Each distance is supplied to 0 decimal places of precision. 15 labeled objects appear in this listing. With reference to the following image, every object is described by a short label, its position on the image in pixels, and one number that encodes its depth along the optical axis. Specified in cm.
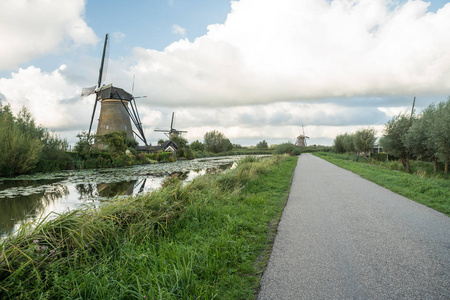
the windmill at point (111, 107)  3906
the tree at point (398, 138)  2409
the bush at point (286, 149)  5159
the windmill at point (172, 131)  6971
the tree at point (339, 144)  6323
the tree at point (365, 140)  4091
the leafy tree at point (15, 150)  1700
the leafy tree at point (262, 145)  9406
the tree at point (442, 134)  1573
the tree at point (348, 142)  5231
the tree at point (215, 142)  7600
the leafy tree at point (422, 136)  1910
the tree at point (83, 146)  2523
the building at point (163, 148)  4738
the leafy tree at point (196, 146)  6735
